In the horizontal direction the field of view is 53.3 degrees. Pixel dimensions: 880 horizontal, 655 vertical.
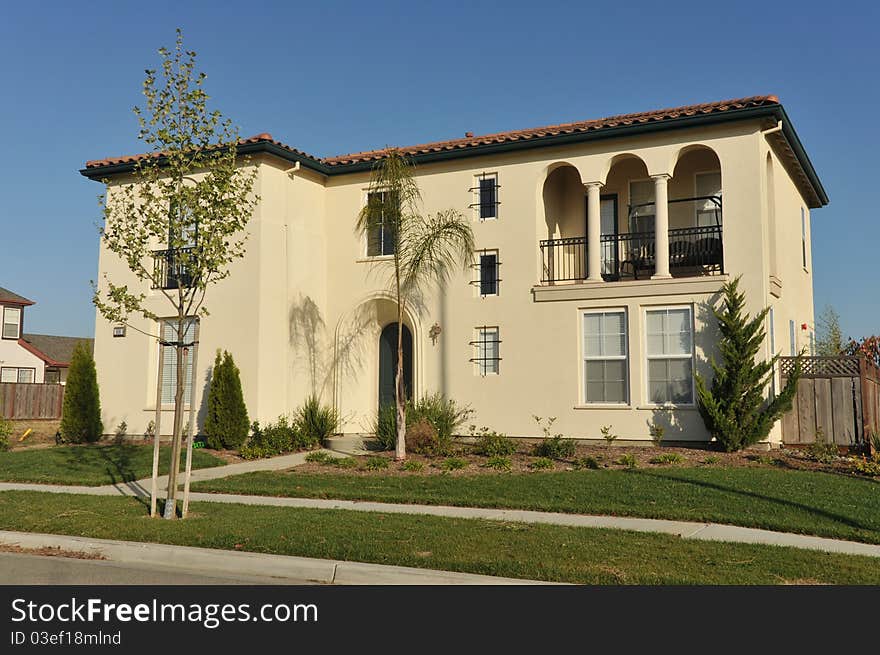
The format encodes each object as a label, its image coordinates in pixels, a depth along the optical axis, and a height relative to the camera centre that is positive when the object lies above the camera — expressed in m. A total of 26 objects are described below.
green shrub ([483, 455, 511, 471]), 14.35 -0.75
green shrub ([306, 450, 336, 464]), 15.81 -0.78
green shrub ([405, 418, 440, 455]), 16.33 -0.42
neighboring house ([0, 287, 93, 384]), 41.47 +2.84
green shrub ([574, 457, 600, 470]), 14.34 -0.74
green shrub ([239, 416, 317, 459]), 16.94 -0.53
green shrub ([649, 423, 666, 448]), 16.42 -0.25
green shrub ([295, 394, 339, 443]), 18.62 -0.15
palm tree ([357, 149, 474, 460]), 16.06 +3.66
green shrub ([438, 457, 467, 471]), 14.48 -0.78
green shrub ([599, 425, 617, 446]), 16.69 -0.30
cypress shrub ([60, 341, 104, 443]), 19.05 +0.19
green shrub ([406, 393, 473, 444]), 16.98 +0.07
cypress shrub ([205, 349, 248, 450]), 17.48 +0.06
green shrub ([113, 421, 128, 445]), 19.22 -0.43
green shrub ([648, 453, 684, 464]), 14.48 -0.65
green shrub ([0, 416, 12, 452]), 19.44 -0.54
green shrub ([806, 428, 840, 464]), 14.59 -0.50
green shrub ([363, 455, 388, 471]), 14.76 -0.81
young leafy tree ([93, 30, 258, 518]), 10.39 +2.46
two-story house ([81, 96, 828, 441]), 16.64 +2.89
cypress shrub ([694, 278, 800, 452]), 15.51 +0.52
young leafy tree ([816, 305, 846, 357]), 22.17 +2.04
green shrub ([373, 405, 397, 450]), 17.04 -0.24
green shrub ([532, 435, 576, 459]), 15.49 -0.53
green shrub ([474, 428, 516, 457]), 15.94 -0.52
